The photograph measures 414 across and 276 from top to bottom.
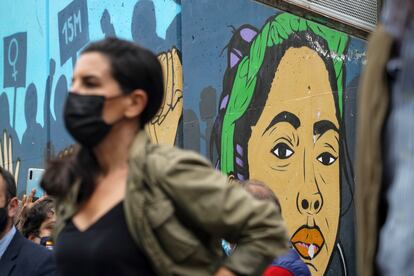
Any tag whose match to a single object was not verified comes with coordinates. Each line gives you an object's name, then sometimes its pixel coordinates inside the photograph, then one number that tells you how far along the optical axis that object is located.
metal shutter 8.56
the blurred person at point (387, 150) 1.68
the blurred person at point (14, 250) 4.08
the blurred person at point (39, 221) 5.92
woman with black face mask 2.44
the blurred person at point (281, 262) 4.51
